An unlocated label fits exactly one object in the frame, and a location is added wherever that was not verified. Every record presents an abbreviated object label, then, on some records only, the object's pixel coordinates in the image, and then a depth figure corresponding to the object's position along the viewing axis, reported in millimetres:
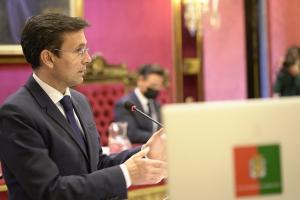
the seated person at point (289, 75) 9683
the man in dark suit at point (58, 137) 2372
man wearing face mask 6944
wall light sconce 8701
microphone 3099
